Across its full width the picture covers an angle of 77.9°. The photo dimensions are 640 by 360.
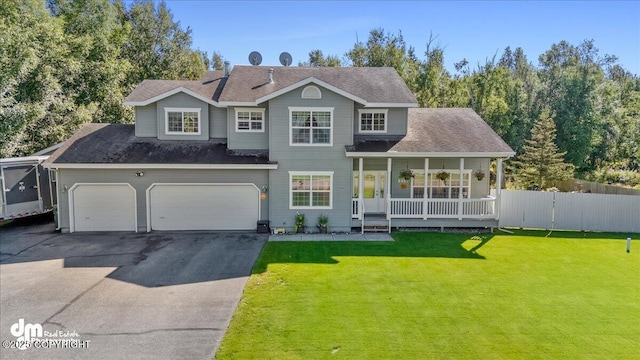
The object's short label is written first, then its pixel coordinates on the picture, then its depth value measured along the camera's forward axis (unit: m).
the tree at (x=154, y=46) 35.00
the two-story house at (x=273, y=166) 16.30
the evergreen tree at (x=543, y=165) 26.78
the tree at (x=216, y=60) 52.19
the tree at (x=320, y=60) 39.59
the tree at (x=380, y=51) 35.09
